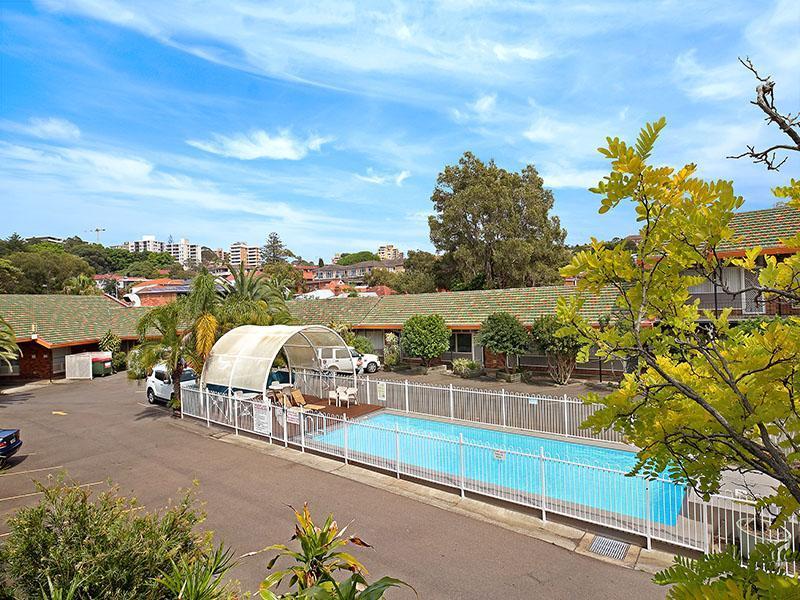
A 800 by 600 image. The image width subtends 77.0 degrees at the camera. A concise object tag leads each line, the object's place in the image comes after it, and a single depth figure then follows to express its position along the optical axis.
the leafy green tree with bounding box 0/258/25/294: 58.46
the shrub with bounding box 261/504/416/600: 4.80
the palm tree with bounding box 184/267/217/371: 17.98
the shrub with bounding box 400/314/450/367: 28.16
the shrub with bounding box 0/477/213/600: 5.20
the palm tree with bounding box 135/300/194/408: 17.77
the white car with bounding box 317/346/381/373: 25.11
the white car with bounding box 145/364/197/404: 21.14
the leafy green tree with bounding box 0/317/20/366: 23.17
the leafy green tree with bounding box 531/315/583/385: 23.19
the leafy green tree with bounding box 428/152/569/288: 44.00
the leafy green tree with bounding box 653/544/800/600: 2.50
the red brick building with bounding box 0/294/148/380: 30.03
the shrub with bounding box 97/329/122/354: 33.09
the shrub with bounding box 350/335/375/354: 31.42
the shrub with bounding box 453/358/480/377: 27.72
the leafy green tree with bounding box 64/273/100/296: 52.94
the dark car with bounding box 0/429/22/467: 13.20
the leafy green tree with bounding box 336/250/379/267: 184.20
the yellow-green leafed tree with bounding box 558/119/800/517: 2.99
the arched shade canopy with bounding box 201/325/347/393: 16.77
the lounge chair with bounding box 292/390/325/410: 18.40
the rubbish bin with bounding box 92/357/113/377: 30.50
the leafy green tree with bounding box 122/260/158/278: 131.50
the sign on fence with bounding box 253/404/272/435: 15.30
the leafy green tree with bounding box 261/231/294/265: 123.75
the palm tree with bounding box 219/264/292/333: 20.44
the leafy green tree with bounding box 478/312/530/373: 24.92
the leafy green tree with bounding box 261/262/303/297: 73.82
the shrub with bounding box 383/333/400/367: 31.31
